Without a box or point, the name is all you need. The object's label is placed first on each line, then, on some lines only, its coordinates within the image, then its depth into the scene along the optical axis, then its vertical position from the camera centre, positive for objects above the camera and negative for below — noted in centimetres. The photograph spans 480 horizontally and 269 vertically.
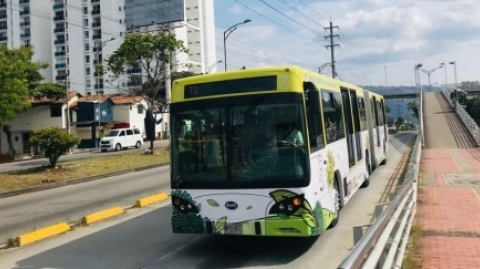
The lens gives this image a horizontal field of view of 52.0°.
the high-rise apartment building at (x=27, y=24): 10775 +2543
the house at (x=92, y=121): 5900 +195
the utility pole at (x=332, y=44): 6097 +1022
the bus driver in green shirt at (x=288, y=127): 725 +2
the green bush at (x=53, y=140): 2034 -8
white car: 4434 -37
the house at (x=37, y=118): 5367 +229
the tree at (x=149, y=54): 3250 +535
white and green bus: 711 -38
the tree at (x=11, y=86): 2339 +265
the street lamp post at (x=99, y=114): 5831 +274
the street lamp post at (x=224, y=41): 3672 +667
